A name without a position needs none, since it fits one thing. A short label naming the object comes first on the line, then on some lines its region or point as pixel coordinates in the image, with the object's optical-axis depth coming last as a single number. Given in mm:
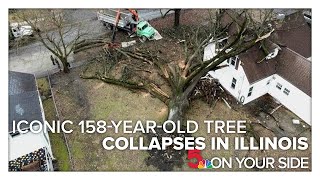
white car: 27016
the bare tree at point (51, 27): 26527
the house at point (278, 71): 22188
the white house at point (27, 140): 18812
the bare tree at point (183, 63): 22250
